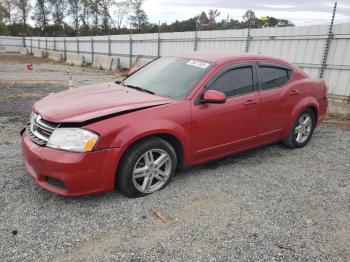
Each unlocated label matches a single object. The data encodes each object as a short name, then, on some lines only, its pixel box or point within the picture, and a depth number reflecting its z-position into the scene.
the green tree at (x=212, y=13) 47.61
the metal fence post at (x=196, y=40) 15.98
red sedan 3.22
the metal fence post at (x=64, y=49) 34.71
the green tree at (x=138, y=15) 61.97
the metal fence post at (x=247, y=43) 12.87
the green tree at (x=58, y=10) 67.56
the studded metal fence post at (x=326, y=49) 10.08
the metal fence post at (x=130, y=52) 22.05
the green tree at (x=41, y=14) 67.31
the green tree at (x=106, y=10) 65.25
